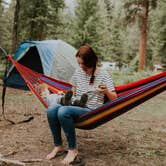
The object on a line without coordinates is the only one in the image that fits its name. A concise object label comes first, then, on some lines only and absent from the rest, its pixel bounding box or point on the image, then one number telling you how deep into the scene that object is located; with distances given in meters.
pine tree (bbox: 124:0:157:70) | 14.53
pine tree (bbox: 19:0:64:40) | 14.23
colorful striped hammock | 2.87
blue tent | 8.27
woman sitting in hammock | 2.90
